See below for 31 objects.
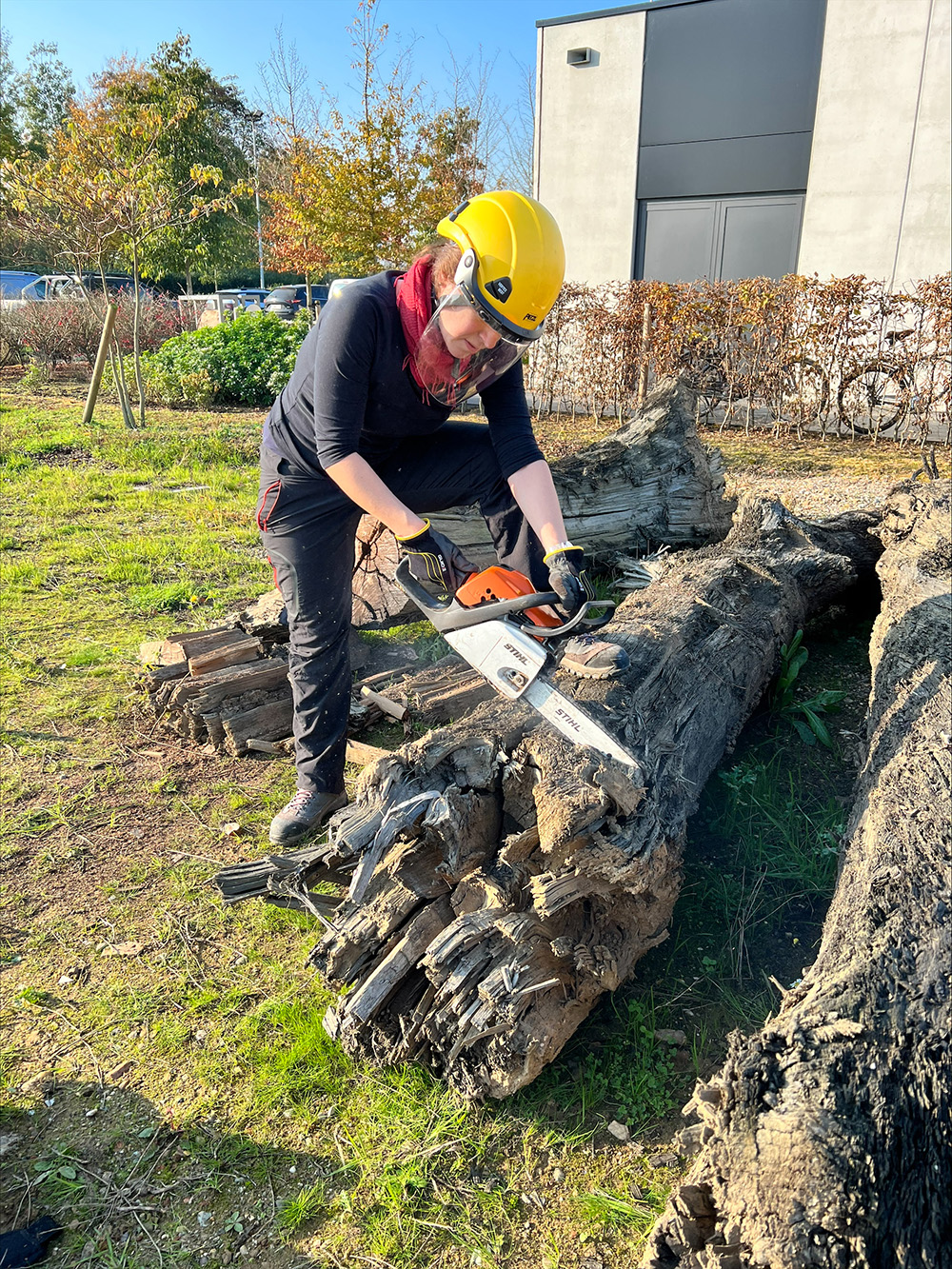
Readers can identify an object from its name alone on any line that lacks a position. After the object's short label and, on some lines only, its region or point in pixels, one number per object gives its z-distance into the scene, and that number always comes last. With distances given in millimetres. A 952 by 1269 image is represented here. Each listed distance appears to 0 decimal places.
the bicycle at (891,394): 8273
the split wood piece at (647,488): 4949
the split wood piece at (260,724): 3705
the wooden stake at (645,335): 9602
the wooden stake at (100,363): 10258
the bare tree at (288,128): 15957
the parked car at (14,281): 23595
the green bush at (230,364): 12016
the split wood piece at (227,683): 3758
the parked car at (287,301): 21625
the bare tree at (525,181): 22656
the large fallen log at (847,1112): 1292
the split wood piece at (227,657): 3828
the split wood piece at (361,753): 3592
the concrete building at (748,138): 11031
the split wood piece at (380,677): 4115
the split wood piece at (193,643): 3928
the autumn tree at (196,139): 21594
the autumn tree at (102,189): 9508
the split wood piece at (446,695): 3373
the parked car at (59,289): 15664
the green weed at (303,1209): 1838
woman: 2480
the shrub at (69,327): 14469
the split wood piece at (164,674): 3926
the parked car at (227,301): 19062
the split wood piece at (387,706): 3711
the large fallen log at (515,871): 2027
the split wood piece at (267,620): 4117
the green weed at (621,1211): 1816
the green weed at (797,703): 3510
